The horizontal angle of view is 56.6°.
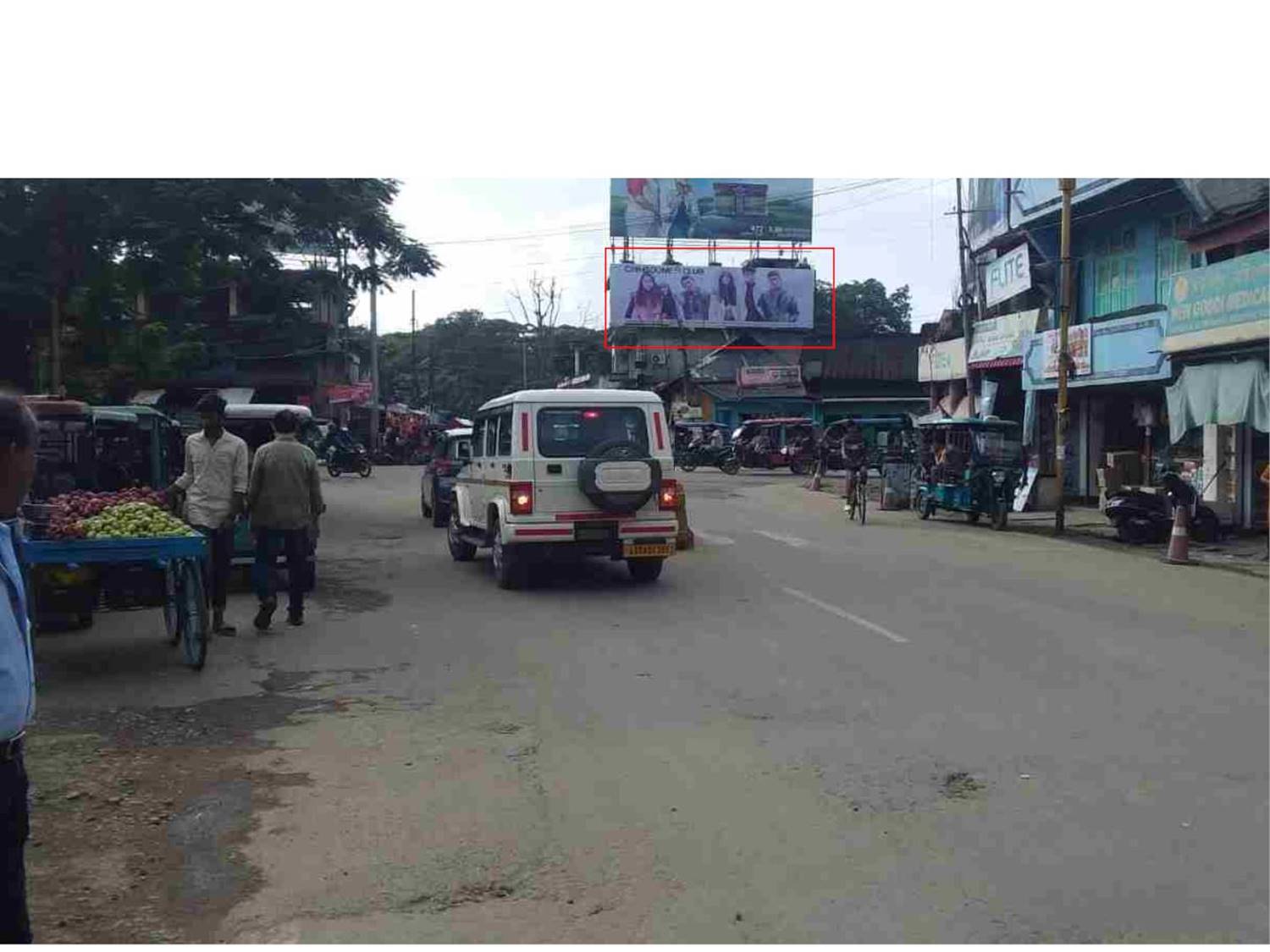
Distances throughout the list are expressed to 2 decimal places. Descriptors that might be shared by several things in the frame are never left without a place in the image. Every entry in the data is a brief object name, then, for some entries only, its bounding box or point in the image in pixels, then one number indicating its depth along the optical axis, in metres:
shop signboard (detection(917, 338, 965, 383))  32.38
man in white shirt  8.66
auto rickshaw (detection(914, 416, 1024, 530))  20.19
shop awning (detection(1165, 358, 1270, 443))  16.78
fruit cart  7.18
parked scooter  17.38
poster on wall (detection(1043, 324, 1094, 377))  23.33
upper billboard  53.09
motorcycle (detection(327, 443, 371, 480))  35.84
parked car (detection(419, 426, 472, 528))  18.42
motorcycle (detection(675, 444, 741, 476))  38.98
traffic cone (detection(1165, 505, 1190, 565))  15.27
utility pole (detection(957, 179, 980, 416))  27.28
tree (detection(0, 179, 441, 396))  16.00
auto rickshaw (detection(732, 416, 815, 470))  39.97
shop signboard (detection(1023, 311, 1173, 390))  20.97
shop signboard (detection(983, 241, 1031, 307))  25.38
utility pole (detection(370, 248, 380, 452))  45.16
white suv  11.39
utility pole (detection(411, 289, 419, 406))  66.75
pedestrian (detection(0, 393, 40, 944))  2.96
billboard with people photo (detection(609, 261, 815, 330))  52.91
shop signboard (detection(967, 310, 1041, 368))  26.27
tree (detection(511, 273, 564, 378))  62.72
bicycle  20.39
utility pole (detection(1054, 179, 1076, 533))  19.03
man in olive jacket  9.13
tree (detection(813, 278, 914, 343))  67.06
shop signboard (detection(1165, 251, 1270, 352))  16.61
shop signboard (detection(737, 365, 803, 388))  50.47
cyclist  20.59
